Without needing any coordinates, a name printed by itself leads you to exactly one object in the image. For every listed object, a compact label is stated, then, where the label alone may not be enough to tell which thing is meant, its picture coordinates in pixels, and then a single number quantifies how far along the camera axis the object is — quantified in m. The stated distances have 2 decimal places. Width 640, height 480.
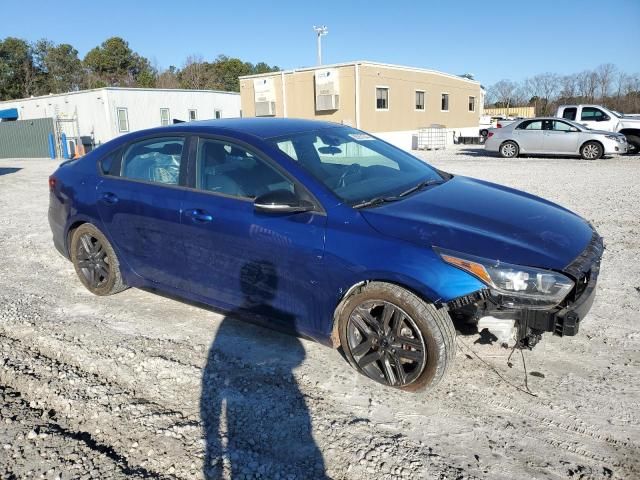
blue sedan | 2.85
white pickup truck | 18.09
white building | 26.55
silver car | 16.44
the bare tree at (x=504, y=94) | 63.06
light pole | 40.67
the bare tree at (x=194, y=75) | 57.47
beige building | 26.08
